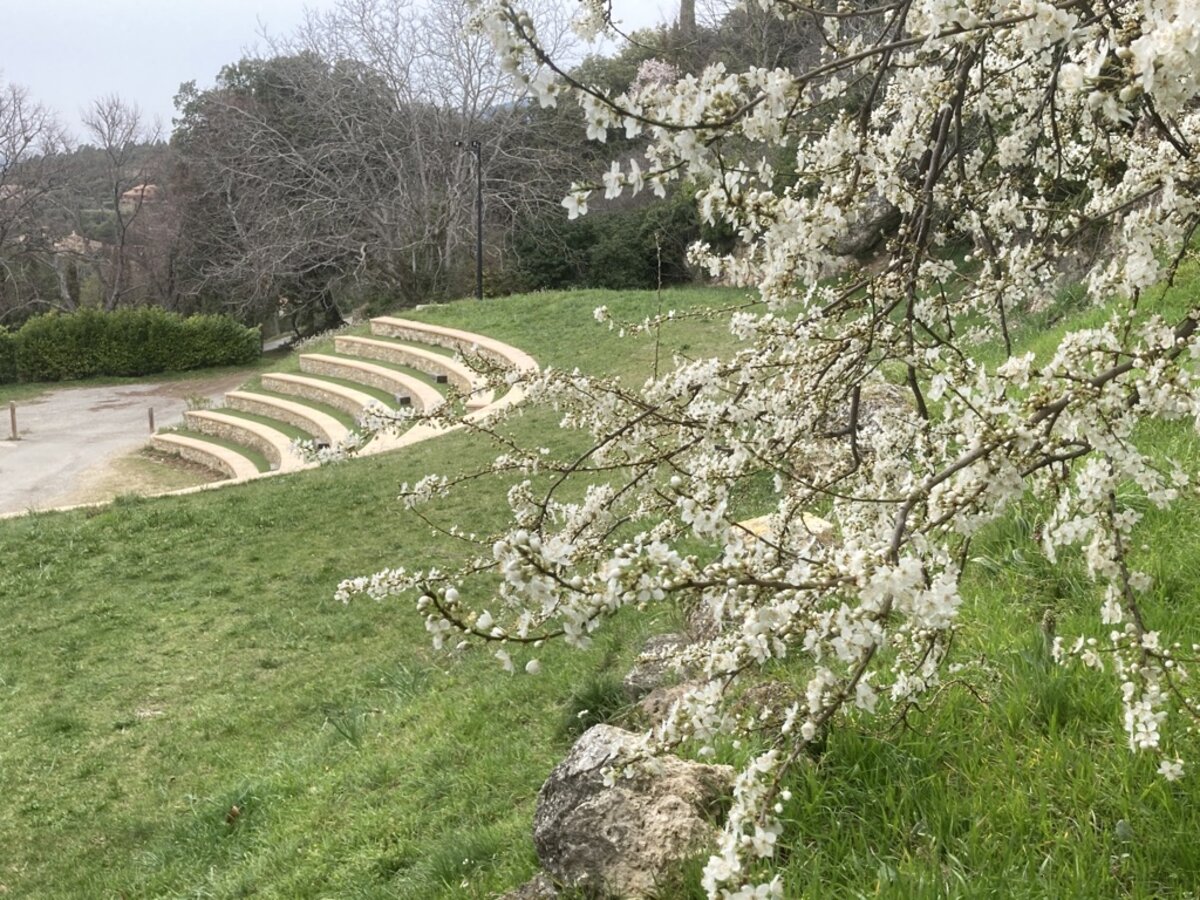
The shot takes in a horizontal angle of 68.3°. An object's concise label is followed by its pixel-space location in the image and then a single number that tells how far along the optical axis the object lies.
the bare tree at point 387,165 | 22.95
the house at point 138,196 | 34.77
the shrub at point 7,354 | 24.14
